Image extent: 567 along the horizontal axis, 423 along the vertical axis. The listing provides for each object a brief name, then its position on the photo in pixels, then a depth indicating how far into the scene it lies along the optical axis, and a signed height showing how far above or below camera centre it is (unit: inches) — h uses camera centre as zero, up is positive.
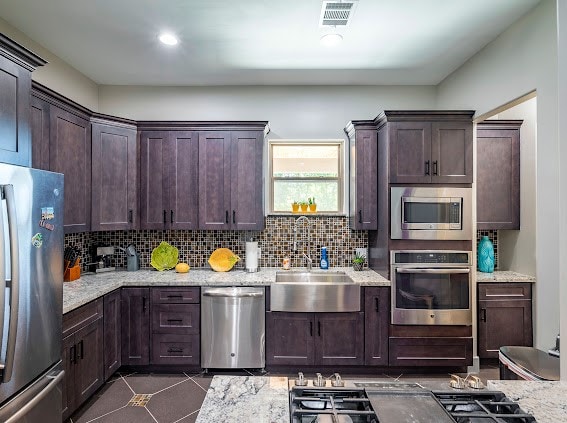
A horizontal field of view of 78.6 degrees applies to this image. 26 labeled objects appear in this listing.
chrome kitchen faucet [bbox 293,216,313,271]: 153.2 -11.1
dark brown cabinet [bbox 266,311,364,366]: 128.0 -47.1
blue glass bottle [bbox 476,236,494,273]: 145.6 -18.6
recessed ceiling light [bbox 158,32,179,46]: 110.6 +56.5
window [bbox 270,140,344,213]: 157.8 +17.1
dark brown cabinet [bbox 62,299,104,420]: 94.7 -42.4
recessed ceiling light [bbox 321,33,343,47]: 108.2 +54.8
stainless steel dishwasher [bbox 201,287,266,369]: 126.8 -43.4
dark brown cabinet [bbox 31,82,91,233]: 102.4 +21.4
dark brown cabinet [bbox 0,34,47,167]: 71.3 +23.8
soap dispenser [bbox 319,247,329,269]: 150.5 -21.1
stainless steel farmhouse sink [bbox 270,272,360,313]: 127.0 -31.3
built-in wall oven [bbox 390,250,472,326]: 126.3 -28.2
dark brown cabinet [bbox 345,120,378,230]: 140.4 +15.0
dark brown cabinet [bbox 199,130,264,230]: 142.5 +15.0
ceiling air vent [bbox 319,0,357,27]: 91.9 +55.6
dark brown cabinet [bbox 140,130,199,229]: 142.8 +11.2
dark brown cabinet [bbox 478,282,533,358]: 133.8 -39.8
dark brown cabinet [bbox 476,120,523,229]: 144.3 +15.5
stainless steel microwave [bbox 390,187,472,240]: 127.0 -0.4
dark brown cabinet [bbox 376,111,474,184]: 127.9 +24.1
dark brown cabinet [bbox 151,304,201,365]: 128.3 -45.6
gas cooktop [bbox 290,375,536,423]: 35.2 -21.2
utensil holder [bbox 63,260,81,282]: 125.3 -22.5
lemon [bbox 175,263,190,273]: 142.4 -23.3
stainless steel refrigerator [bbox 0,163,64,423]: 63.4 -16.8
